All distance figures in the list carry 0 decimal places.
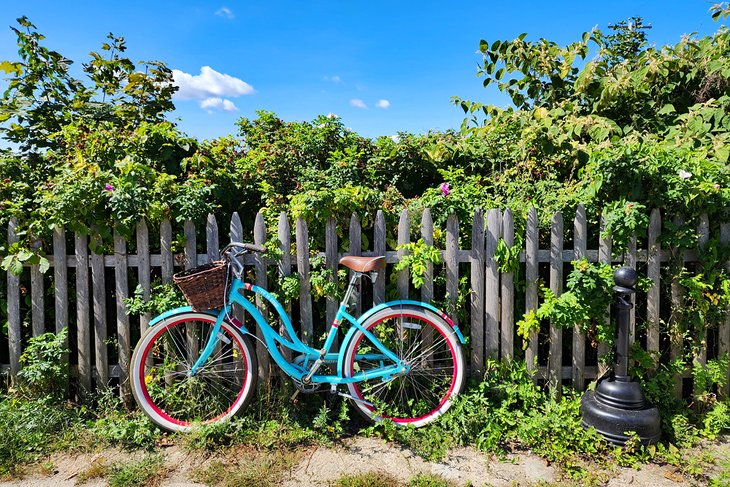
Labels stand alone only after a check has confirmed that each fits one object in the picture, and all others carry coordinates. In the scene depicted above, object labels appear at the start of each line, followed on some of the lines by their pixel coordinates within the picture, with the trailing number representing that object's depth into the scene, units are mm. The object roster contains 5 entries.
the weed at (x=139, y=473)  2980
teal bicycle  3508
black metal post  3320
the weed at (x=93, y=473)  3018
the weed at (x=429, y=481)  2947
